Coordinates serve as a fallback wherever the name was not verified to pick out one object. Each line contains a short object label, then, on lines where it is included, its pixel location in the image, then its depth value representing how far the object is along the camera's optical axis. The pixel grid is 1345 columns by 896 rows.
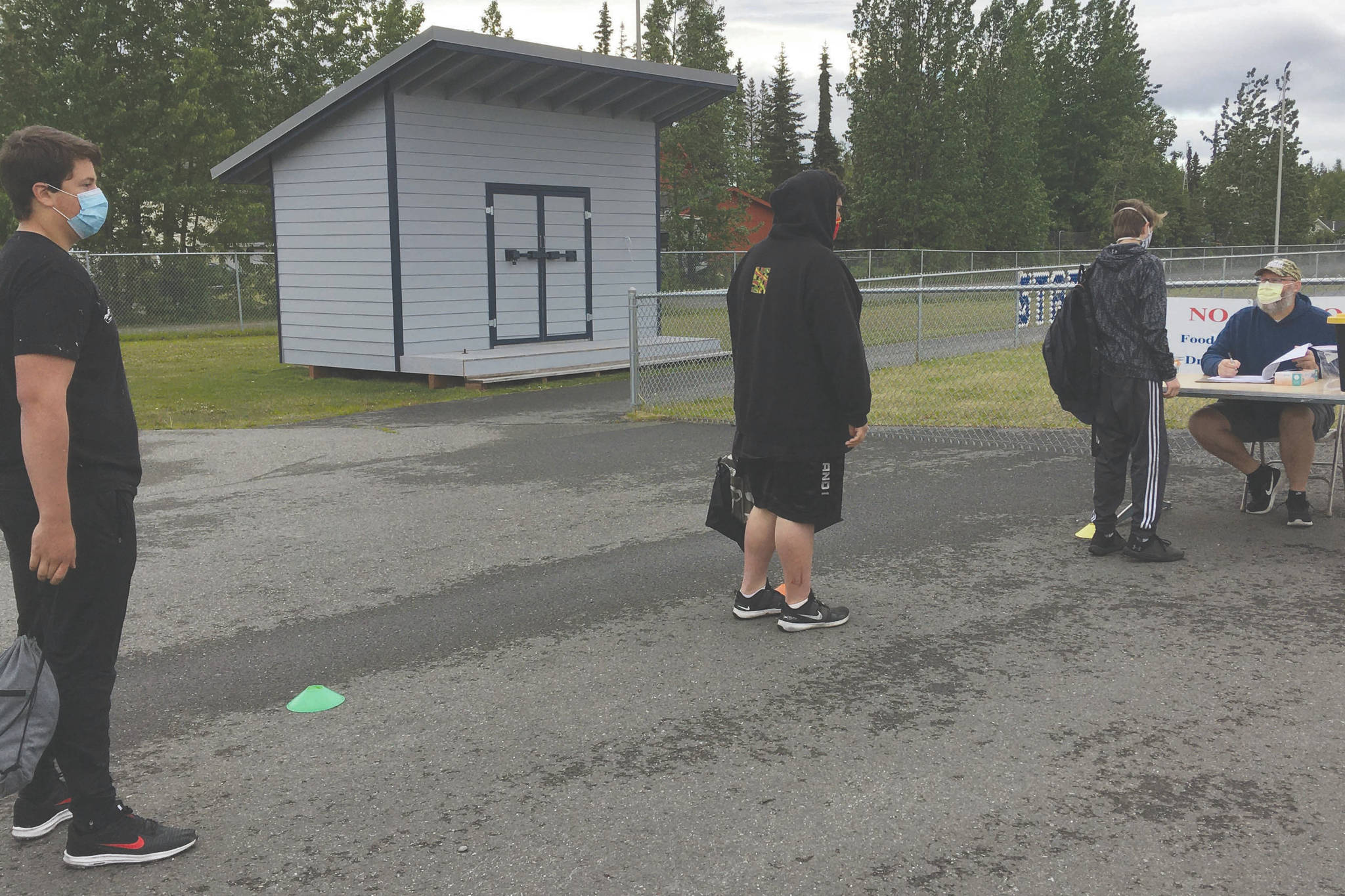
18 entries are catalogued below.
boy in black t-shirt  2.84
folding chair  6.73
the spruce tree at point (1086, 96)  61.31
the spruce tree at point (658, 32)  46.81
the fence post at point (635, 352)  11.30
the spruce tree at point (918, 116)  45.75
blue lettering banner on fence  17.45
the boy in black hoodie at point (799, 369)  4.60
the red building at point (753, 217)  42.19
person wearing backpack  5.81
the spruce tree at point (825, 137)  83.09
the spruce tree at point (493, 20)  59.72
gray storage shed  14.66
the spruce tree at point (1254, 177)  50.72
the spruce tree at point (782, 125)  82.06
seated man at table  6.55
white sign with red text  7.99
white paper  6.55
